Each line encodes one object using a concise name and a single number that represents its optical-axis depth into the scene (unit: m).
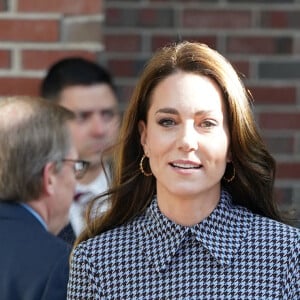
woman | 6.02
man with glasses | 6.96
